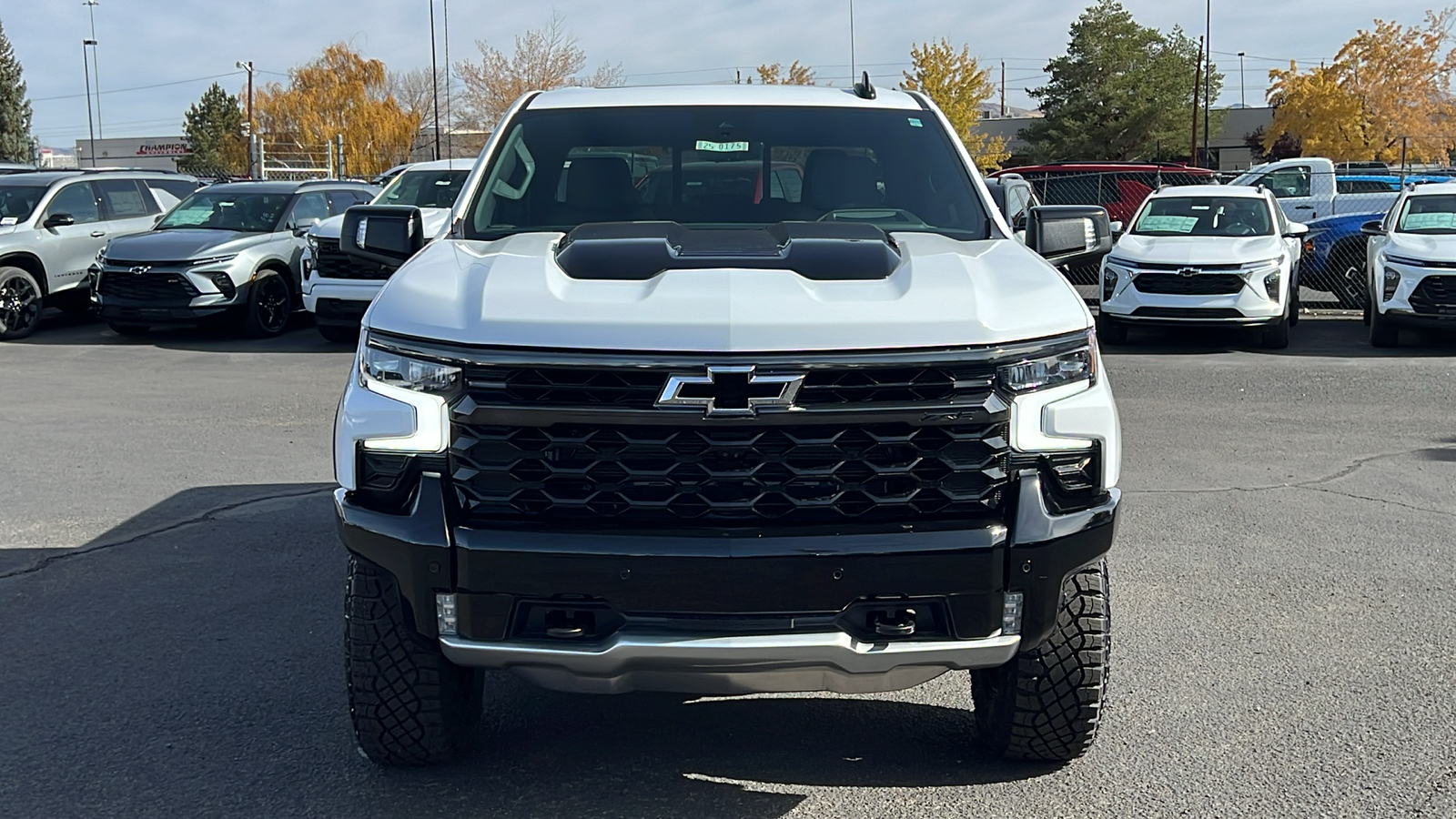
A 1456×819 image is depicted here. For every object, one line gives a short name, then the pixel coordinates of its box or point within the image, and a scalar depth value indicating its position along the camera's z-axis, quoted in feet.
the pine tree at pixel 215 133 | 253.85
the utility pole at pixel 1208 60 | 170.60
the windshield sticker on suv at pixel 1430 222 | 46.11
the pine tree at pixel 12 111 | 240.73
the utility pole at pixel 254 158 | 144.77
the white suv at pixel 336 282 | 44.57
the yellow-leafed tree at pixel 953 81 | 171.42
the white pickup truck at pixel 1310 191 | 76.59
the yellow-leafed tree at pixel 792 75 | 187.52
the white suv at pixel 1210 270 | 45.34
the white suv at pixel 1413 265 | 43.09
